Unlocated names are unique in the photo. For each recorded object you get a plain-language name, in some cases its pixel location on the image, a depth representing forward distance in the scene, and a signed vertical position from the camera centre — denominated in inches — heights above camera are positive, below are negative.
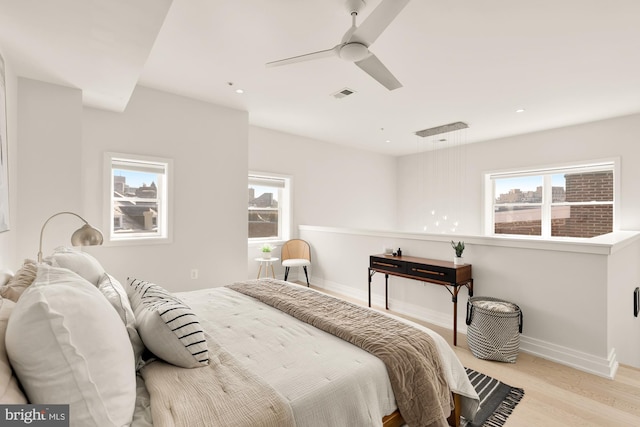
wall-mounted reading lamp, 77.8 -5.9
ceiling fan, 66.8 +43.9
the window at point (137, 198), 139.9 +7.5
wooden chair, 205.3 -24.6
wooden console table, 122.8 -24.4
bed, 33.2 -26.1
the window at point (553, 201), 186.5 +9.6
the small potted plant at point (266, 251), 189.9 -22.7
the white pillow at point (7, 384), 29.1 -17.1
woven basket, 106.5 -41.7
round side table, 198.2 -34.3
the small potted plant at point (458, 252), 130.1 -15.6
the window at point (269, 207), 207.3 +5.3
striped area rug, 76.7 -51.1
